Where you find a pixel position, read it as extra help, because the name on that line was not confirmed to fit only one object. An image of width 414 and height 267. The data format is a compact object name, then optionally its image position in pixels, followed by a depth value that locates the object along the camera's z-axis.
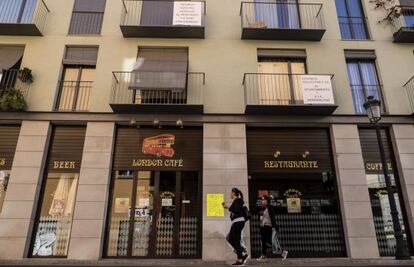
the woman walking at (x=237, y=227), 8.42
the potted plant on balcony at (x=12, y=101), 11.51
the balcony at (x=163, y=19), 12.91
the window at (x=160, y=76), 12.07
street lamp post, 8.99
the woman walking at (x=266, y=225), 10.60
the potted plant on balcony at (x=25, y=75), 12.12
